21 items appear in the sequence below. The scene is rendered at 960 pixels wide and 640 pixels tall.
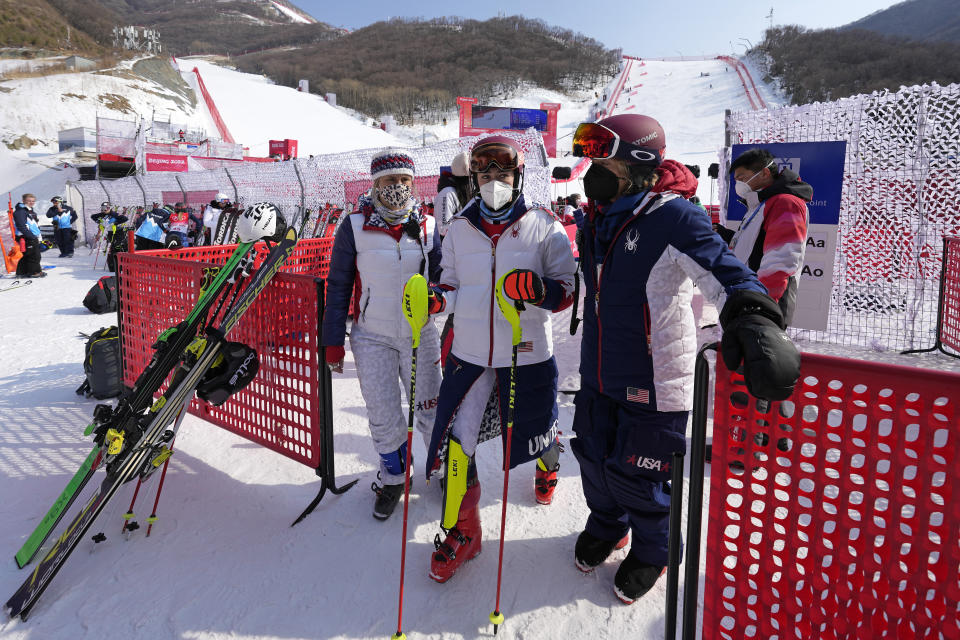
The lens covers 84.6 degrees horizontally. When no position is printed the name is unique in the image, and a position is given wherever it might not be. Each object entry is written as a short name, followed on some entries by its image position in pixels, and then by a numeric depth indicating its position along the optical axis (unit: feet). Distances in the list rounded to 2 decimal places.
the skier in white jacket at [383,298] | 9.15
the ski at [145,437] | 7.28
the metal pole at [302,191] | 43.69
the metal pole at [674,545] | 5.60
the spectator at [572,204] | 41.43
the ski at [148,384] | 8.18
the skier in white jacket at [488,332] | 7.65
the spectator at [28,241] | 35.24
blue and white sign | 15.70
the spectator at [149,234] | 31.58
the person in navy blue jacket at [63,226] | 49.21
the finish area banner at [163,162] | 75.41
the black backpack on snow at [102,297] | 24.89
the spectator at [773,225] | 9.94
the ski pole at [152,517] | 8.84
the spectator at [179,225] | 37.96
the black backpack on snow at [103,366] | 14.34
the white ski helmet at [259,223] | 8.82
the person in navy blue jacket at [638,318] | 6.35
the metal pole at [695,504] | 5.19
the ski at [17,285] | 32.28
